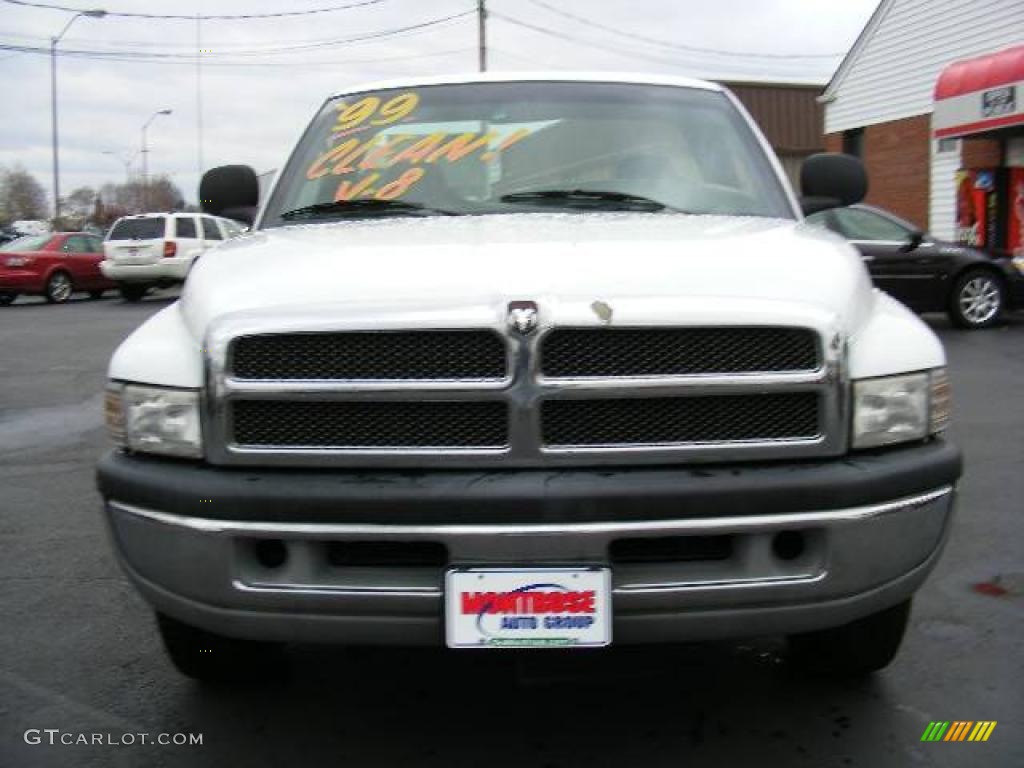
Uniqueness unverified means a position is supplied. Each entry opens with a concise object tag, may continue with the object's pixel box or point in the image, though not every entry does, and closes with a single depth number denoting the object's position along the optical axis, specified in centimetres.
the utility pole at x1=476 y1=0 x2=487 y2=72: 3209
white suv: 2153
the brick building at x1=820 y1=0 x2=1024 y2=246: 1797
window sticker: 363
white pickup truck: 232
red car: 2170
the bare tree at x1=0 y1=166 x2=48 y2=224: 9850
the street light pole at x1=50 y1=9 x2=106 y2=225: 3559
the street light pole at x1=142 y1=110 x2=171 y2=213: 8566
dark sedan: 1219
